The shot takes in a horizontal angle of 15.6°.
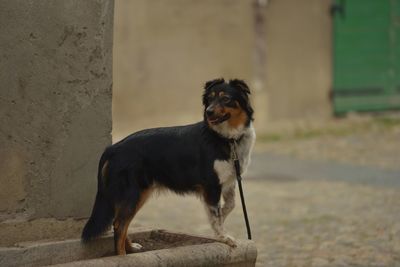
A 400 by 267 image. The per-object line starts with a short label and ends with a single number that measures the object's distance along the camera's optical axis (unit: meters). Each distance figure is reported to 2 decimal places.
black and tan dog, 8.53
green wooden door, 29.43
